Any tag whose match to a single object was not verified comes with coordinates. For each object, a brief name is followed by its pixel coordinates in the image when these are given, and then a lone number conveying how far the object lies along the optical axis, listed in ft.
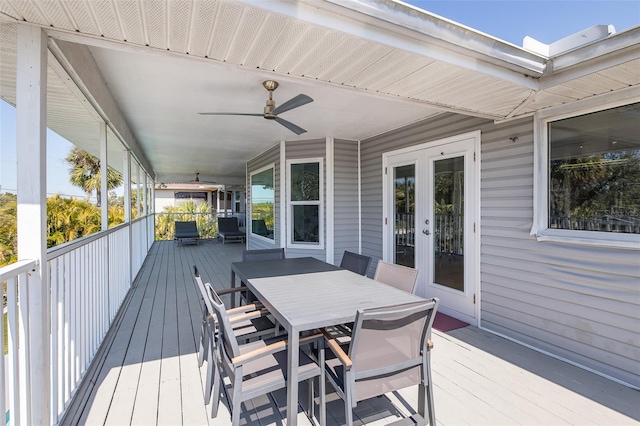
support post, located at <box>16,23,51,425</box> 5.01
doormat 10.95
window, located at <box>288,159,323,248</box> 18.24
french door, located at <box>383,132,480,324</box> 11.52
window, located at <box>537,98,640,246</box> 7.72
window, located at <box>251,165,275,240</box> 21.58
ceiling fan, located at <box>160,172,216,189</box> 40.46
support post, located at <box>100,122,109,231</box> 10.41
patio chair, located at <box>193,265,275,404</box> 6.43
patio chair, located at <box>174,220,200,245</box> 33.63
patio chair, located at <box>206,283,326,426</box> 5.10
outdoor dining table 5.36
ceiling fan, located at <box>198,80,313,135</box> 9.26
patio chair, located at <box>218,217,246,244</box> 35.65
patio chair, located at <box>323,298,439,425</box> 4.98
